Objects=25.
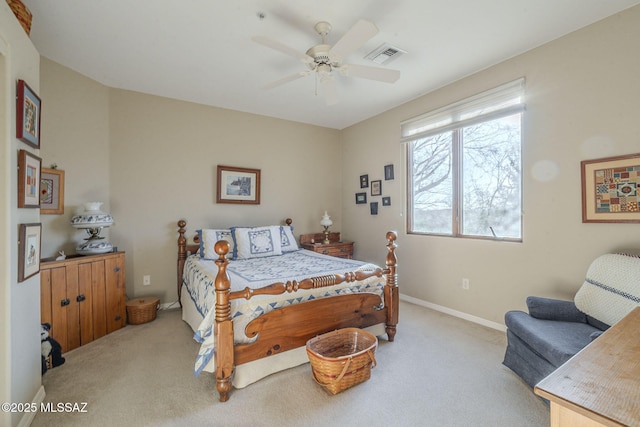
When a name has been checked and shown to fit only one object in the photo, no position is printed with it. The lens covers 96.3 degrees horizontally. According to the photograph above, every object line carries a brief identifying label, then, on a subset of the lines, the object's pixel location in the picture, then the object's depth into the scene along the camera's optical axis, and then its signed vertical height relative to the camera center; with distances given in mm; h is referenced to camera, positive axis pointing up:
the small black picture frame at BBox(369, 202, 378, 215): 4250 +99
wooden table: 650 -450
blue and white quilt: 1911 -577
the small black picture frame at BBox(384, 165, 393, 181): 3994 +594
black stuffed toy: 2096 -1000
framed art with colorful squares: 2047 +180
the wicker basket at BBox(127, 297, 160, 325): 3041 -1020
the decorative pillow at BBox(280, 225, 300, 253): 3768 -336
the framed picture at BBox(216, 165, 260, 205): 3894 +425
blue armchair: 1684 -725
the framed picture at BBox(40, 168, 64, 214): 2623 +240
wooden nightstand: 4215 -464
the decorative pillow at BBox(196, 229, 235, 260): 3281 -283
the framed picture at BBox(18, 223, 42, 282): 1557 -191
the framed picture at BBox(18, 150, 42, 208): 1571 +214
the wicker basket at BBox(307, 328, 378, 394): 1829 -985
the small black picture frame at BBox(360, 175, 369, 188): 4410 +525
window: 2793 +530
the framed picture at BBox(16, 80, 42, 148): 1549 +582
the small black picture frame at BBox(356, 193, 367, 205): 4466 +261
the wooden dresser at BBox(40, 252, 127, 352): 2369 -727
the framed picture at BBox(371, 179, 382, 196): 4181 +401
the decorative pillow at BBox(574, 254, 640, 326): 1725 -481
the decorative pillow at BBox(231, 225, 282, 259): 3400 -324
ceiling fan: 1782 +1121
